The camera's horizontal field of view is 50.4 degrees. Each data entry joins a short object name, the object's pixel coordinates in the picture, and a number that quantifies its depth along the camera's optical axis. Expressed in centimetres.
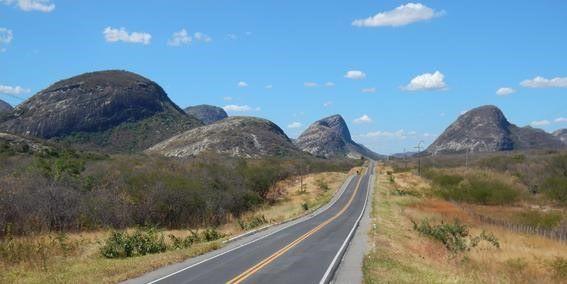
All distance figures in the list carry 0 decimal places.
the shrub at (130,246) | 2314
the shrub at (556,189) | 7420
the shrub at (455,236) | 3775
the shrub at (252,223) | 4114
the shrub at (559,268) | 3028
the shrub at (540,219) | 5447
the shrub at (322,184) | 9793
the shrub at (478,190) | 7831
